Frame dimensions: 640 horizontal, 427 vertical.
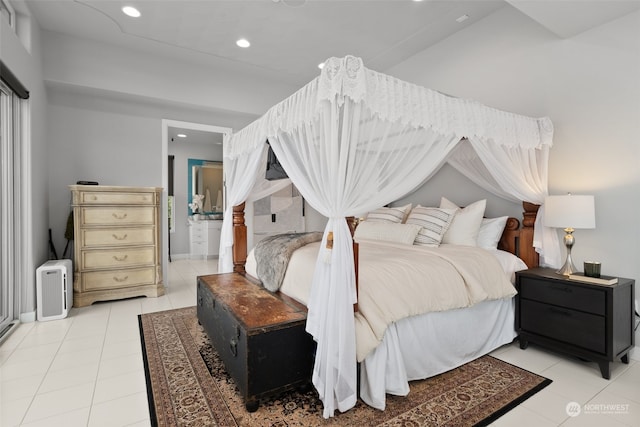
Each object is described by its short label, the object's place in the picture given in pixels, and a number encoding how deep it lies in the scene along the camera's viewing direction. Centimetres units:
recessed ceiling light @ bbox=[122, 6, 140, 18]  318
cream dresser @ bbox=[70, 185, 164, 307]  369
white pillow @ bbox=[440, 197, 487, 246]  301
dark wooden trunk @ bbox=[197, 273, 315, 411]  176
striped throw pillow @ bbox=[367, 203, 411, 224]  359
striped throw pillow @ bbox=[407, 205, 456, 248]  302
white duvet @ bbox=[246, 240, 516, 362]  184
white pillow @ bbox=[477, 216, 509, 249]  301
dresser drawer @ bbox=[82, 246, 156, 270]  374
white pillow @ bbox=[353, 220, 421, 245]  309
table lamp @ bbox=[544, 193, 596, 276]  235
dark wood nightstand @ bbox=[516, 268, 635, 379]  215
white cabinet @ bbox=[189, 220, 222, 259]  676
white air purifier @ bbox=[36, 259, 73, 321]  319
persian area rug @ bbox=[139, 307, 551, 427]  171
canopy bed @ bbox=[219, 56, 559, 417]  169
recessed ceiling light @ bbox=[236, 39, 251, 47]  379
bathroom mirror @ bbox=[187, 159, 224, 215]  725
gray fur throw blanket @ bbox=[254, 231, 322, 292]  251
